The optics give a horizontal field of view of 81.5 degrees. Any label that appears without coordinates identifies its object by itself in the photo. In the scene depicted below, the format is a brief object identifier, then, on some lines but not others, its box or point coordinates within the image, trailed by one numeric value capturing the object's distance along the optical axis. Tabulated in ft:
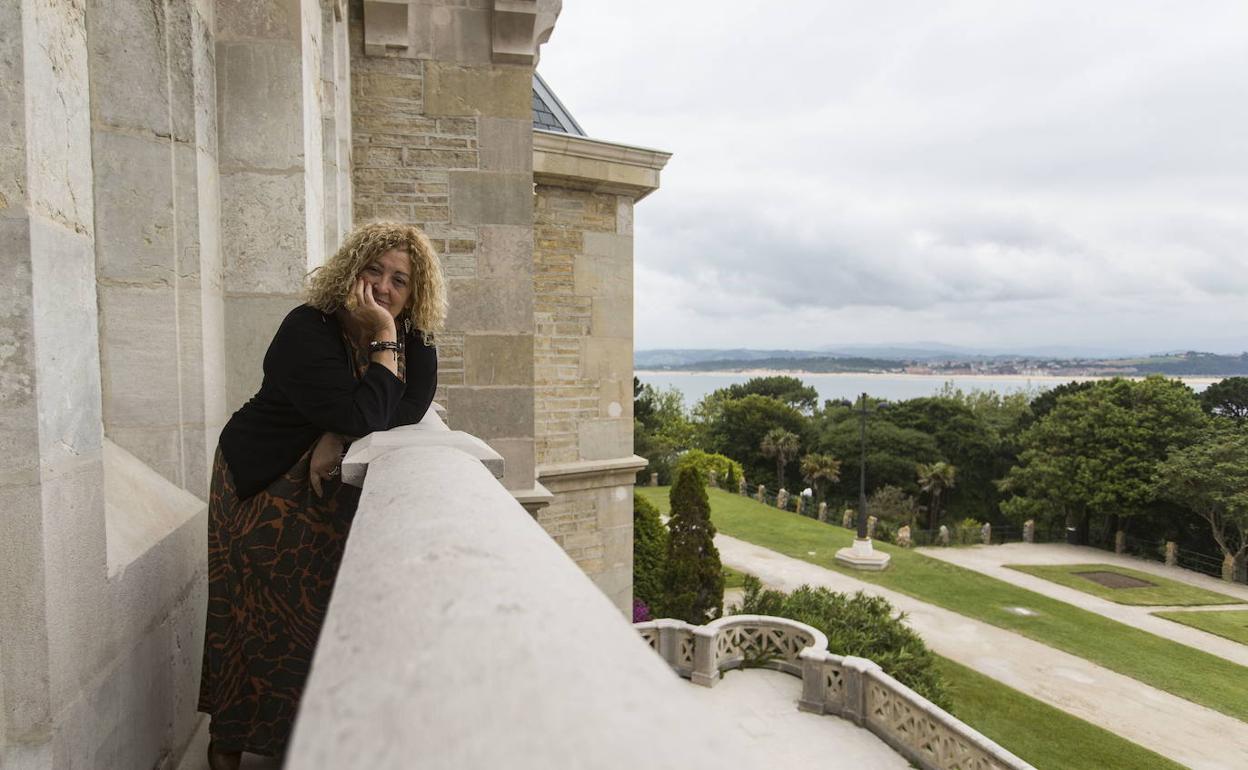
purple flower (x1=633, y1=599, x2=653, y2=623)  41.54
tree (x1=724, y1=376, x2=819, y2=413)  186.80
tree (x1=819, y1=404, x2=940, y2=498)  129.08
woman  6.19
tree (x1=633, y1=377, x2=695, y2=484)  134.72
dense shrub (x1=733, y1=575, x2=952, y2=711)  37.40
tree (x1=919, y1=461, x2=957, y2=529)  123.13
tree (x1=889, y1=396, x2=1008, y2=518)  129.08
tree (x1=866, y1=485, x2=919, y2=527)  116.98
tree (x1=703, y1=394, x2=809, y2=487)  149.28
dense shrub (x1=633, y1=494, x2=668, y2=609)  46.52
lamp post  75.46
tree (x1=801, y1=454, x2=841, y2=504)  129.49
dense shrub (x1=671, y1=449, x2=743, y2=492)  128.06
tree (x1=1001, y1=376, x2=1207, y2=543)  100.73
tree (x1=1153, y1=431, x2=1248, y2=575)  89.35
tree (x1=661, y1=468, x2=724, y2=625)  45.11
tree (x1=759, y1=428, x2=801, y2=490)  141.90
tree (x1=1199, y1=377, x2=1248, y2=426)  109.91
